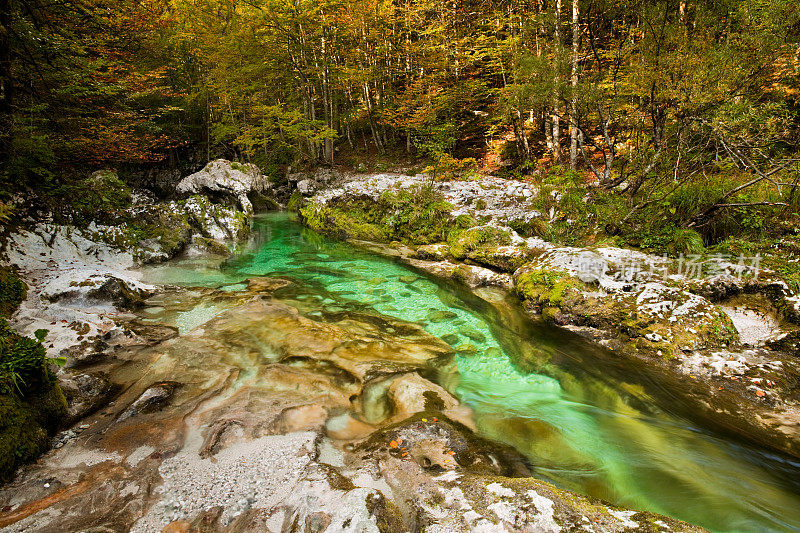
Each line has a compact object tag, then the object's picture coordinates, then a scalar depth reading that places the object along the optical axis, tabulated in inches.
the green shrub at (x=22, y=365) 113.7
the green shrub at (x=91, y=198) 316.8
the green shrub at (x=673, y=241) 257.4
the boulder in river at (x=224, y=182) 515.2
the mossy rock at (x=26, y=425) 104.0
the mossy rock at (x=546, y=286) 254.1
